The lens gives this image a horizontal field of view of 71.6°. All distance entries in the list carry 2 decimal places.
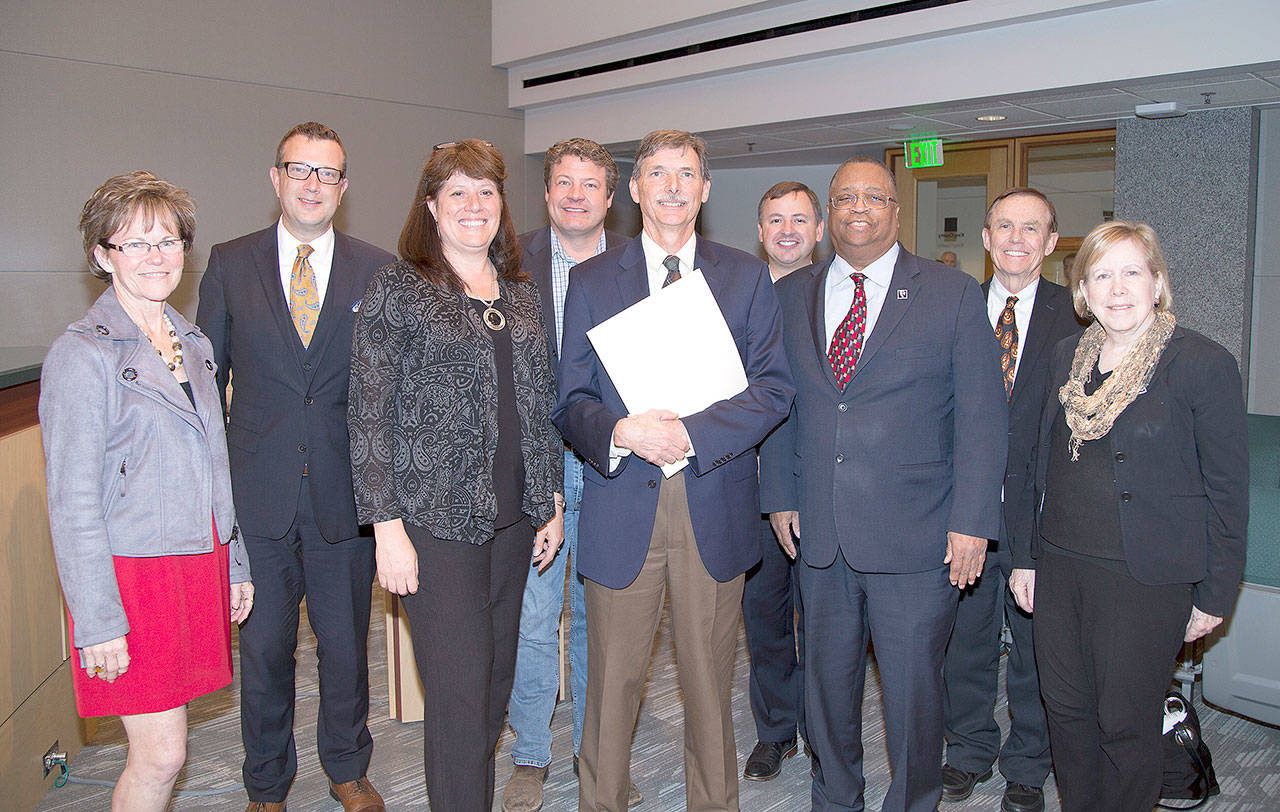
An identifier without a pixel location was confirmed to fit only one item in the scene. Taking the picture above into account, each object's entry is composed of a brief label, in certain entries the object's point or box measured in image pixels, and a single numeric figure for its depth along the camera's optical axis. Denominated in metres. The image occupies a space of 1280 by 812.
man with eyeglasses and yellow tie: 2.44
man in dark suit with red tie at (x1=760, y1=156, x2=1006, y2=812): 2.28
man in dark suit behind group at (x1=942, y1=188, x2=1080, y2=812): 2.71
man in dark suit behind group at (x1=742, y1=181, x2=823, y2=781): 2.94
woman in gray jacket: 1.83
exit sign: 8.02
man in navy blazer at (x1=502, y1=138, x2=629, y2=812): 2.79
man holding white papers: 2.20
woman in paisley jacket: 2.00
